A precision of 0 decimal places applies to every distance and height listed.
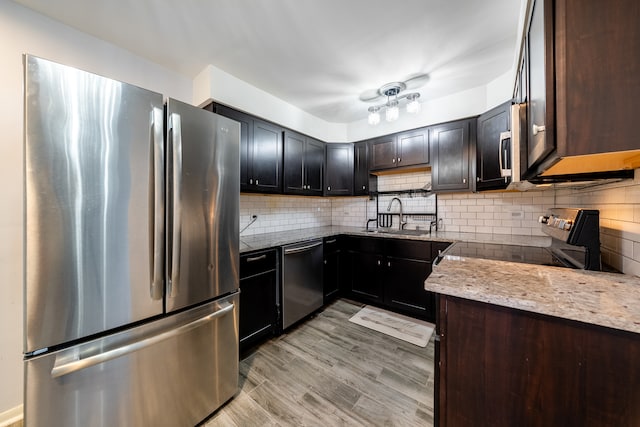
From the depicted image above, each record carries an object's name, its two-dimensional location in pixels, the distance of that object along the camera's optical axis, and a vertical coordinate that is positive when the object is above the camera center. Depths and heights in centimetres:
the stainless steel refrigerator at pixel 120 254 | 92 -19
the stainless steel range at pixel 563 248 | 103 -20
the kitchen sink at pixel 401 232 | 276 -26
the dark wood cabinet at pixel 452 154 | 249 +64
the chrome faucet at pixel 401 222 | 313 -15
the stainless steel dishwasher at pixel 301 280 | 229 -72
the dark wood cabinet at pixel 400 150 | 279 +79
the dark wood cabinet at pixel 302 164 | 271 +61
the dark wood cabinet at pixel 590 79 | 62 +38
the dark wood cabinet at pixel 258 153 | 220 +62
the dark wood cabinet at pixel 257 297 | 193 -75
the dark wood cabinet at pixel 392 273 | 249 -73
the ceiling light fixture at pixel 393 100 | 225 +117
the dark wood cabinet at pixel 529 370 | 64 -50
